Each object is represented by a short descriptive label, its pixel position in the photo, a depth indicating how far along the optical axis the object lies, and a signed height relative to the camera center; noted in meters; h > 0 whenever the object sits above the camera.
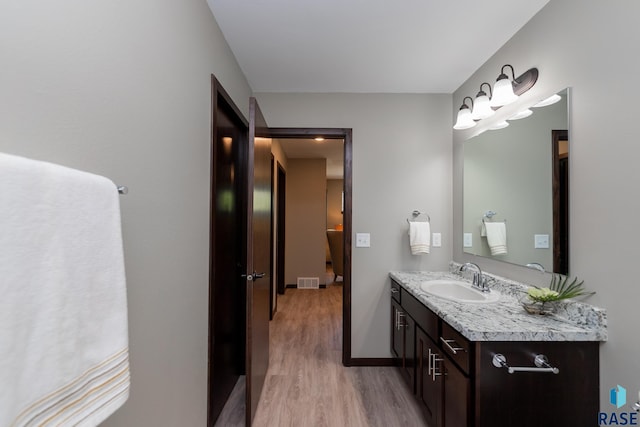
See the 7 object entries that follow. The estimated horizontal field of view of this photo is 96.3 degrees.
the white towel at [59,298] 0.44 -0.16
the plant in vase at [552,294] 1.35 -0.38
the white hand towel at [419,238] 2.47 -0.20
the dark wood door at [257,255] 1.74 -0.29
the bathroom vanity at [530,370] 1.21 -0.67
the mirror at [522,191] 1.49 +0.15
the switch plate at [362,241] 2.61 -0.25
